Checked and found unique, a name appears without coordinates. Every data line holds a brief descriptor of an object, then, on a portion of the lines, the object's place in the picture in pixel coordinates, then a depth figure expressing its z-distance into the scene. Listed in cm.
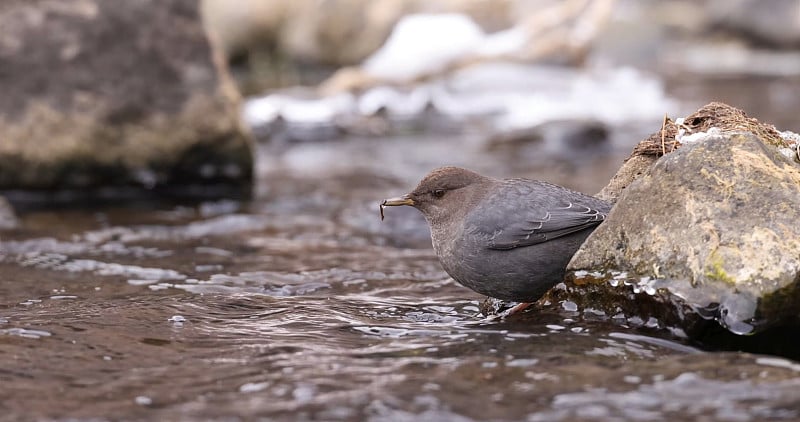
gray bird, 876
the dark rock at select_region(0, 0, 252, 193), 1634
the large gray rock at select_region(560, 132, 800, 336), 719
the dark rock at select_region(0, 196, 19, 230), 1436
